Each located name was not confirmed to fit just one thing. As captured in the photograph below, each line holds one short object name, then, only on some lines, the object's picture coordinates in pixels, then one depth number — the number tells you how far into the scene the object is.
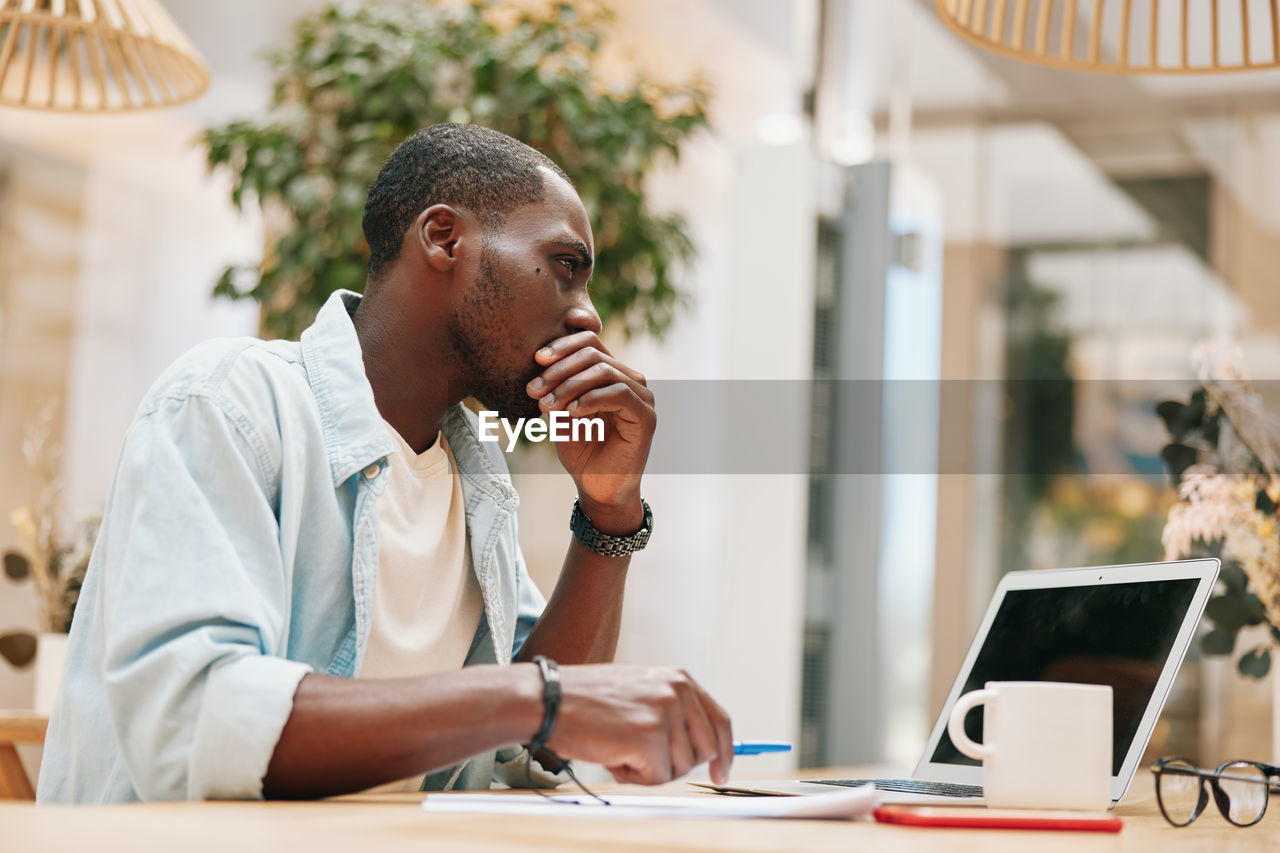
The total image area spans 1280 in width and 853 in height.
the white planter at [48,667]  2.09
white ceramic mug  0.98
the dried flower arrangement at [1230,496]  1.63
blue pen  1.13
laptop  1.19
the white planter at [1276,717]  1.71
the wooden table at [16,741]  1.84
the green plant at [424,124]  2.54
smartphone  0.87
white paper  0.84
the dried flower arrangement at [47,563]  2.22
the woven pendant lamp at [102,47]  1.93
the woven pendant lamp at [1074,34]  1.42
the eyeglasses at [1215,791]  1.13
